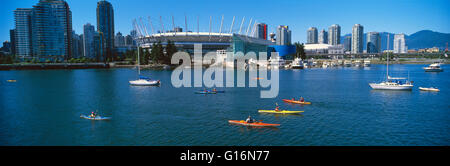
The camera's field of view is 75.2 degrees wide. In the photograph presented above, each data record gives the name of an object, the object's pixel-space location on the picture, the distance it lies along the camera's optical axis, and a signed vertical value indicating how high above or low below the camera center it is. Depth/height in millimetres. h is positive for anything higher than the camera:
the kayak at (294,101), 42812 -4848
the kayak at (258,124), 29641 -5569
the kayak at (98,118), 33469 -5476
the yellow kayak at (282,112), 35747 -5261
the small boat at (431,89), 56797 -4085
